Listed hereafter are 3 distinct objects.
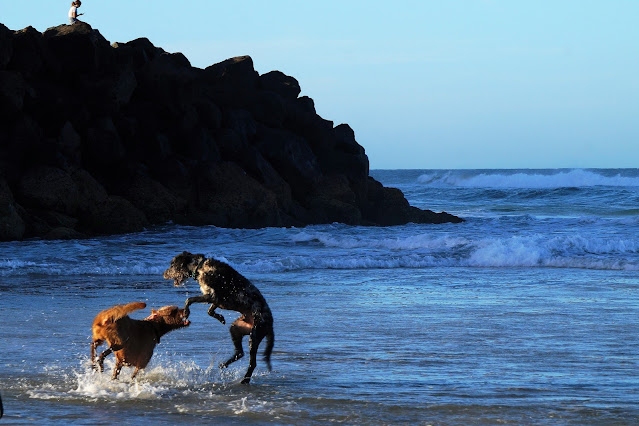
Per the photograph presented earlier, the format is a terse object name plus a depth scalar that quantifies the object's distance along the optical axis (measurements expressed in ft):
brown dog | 46.83
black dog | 49.57
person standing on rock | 191.03
